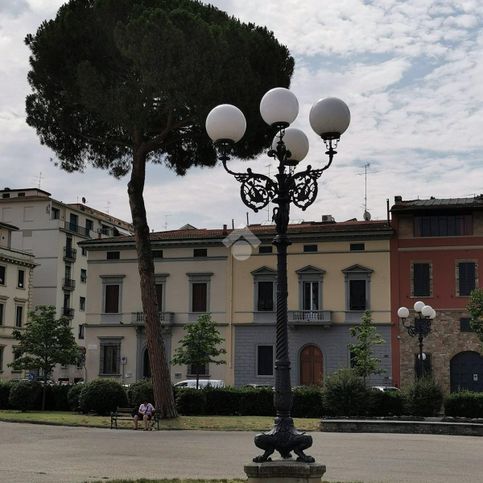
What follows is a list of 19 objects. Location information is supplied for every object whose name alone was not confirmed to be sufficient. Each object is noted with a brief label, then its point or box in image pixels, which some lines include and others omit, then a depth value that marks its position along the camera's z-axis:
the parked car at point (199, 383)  39.84
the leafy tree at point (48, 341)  36.81
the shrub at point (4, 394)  31.57
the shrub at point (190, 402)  28.09
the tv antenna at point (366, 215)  46.69
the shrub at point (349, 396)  25.17
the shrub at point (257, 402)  28.12
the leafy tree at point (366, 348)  34.09
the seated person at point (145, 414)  22.65
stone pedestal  8.38
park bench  23.20
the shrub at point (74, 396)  29.01
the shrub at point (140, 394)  27.33
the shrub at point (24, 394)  29.88
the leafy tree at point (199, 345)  38.41
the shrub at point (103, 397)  26.91
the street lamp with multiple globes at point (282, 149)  9.66
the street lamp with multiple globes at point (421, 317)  25.78
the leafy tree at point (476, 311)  34.31
